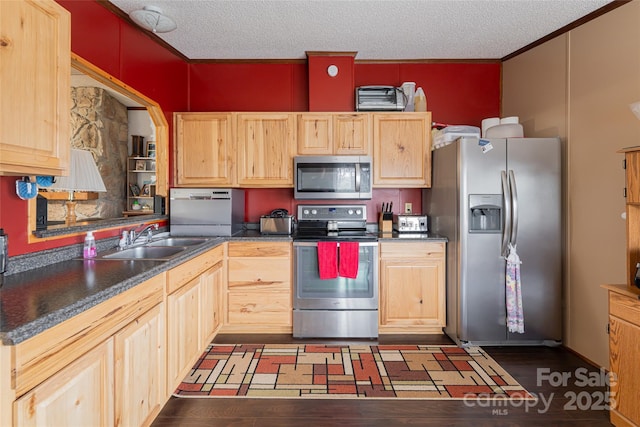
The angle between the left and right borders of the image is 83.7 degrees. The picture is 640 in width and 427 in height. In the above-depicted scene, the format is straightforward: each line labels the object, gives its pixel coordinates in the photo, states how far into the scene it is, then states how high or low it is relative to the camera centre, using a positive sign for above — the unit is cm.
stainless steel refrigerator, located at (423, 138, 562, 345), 294 -18
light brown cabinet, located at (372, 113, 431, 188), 347 +64
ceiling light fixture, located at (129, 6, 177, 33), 266 +149
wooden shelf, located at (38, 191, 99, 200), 233 +13
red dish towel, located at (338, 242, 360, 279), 314 -41
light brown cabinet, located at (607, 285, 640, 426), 180 -74
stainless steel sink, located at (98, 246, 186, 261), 254 -28
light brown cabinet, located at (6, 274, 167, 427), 107 -57
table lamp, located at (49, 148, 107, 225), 216 +21
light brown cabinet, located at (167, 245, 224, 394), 209 -66
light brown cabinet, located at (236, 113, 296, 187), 348 +65
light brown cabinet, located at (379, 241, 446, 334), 322 -61
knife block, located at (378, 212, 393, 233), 364 -9
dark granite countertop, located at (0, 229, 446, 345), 110 -31
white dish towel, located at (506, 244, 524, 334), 289 -66
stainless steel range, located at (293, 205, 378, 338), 318 -71
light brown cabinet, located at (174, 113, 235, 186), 347 +65
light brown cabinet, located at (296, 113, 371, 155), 348 +79
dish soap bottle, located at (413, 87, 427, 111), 359 +115
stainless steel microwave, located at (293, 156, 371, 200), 341 +34
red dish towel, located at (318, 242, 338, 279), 314 -42
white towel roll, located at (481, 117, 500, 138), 338 +87
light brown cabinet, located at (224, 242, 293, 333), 325 -65
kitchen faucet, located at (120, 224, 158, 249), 255 -17
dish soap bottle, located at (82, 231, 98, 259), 214 -21
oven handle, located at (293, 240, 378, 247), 318 -27
